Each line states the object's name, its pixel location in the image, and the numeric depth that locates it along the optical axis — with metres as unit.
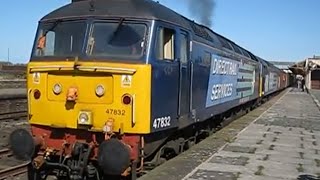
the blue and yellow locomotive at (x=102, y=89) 7.01
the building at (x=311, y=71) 71.81
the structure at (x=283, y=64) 105.47
